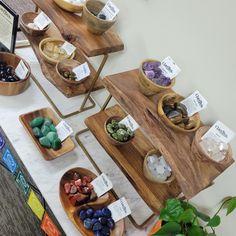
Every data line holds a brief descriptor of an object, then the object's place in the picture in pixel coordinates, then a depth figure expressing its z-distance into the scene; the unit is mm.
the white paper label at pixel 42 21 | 1635
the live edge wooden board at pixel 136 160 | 1199
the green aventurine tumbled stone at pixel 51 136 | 1413
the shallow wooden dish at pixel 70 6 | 1369
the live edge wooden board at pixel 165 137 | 1010
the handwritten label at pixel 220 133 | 1064
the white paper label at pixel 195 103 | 1128
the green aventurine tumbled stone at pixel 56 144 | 1398
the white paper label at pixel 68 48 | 1595
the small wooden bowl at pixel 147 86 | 1107
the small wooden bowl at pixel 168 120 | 1075
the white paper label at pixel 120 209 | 1258
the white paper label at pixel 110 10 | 1304
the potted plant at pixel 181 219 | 967
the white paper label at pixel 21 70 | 1557
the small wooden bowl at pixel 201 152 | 1031
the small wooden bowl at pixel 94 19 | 1265
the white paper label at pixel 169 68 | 1158
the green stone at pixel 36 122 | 1452
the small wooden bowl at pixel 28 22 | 1579
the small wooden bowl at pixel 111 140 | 1274
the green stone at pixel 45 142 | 1401
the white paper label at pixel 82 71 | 1493
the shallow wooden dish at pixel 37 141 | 1393
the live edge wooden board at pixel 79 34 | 1291
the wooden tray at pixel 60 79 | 1424
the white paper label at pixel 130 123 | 1302
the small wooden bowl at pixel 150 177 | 1225
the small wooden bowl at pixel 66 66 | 1428
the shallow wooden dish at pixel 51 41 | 1491
